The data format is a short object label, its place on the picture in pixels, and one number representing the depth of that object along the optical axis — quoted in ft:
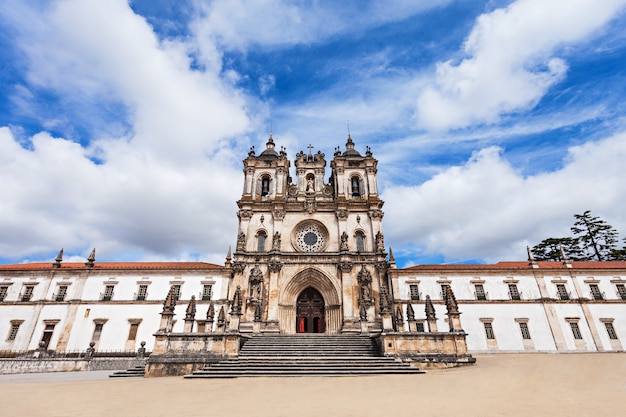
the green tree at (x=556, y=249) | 140.59
